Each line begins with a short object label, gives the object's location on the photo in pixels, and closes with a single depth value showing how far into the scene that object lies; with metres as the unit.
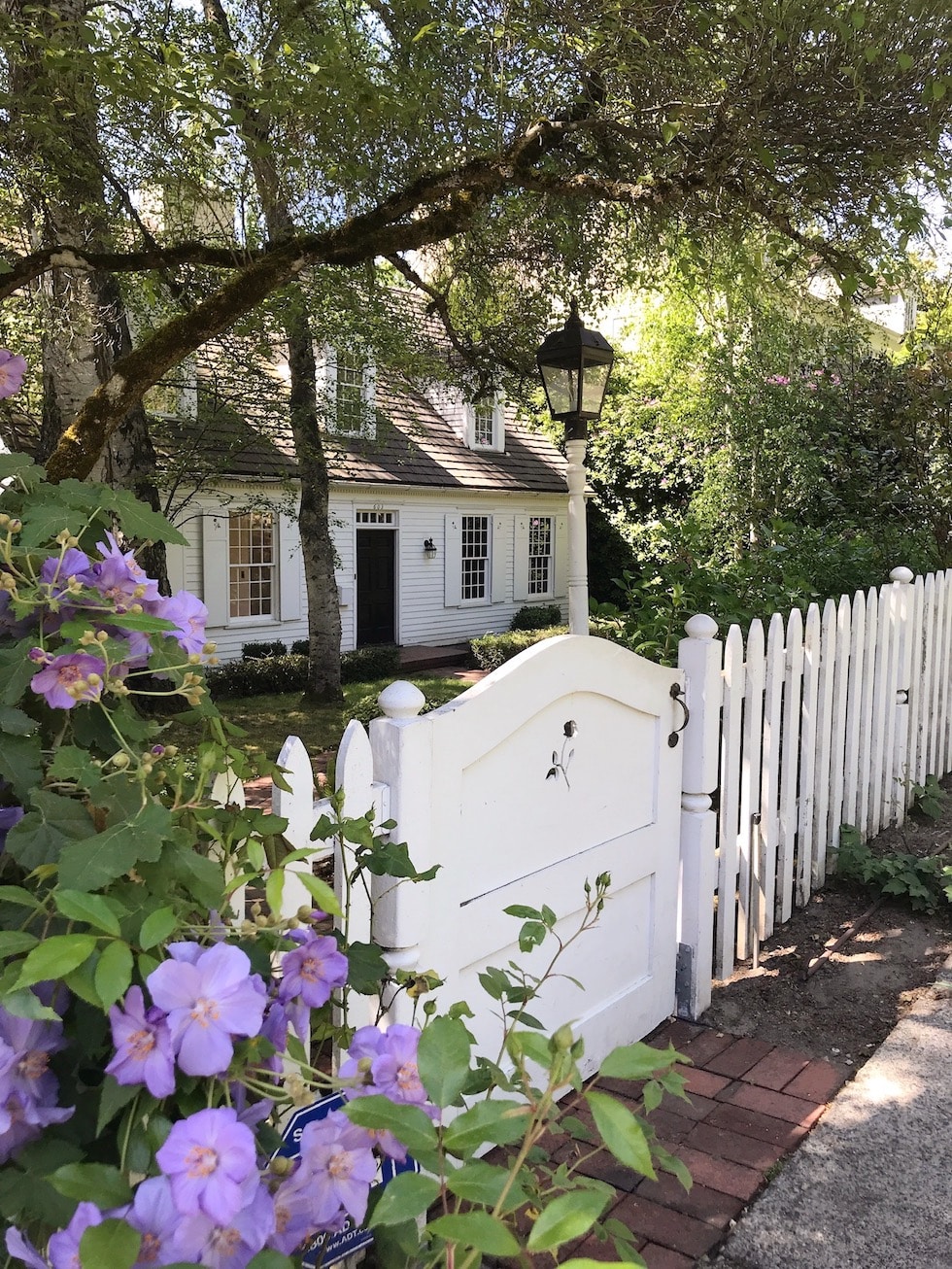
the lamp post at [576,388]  5.20
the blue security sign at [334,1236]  1.73
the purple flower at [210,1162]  0.79
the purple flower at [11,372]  1.39
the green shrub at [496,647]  16.80
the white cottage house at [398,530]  14.36
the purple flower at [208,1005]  0.86
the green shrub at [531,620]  21.27
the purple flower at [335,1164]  0.97
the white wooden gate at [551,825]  2.32
